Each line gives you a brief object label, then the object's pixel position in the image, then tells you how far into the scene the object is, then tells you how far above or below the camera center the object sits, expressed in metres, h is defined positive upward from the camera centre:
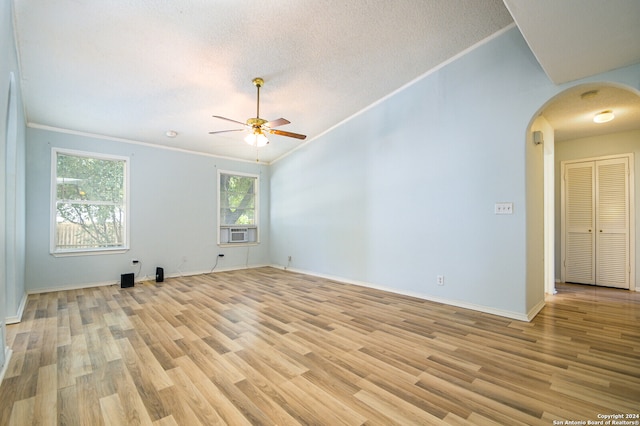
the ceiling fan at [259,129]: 3.50 +1.13
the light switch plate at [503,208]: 3.12 +0.07
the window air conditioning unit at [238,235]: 6.56 -0.50
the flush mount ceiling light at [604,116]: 3.78 +1.37
